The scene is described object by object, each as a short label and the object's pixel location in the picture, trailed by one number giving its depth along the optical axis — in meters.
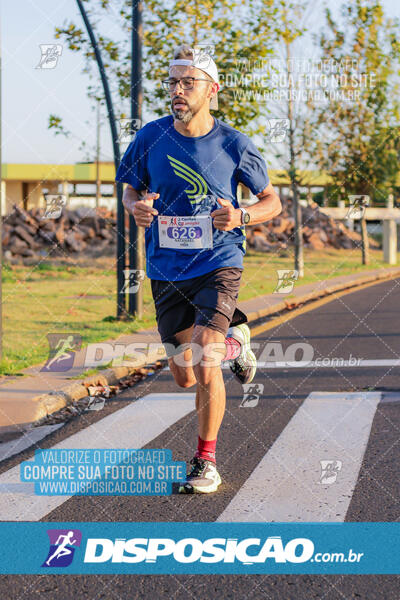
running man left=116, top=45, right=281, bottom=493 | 4.55
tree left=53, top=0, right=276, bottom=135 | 13.12
